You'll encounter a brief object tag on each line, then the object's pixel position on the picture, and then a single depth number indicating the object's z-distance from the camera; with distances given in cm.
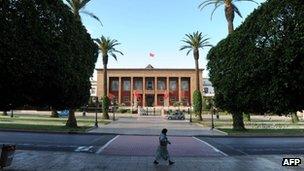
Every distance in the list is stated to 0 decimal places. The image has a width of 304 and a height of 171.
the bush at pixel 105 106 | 2948
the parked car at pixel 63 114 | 3281
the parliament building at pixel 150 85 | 5112
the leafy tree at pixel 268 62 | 605
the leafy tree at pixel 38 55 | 683
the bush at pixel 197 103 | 2886
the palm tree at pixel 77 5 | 1939
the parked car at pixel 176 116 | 3253
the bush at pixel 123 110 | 4153
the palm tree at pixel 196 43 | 3168
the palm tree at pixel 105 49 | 2984
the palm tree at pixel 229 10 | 1916
